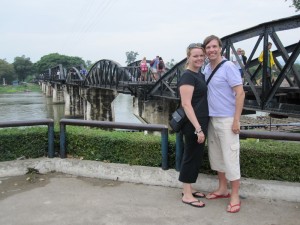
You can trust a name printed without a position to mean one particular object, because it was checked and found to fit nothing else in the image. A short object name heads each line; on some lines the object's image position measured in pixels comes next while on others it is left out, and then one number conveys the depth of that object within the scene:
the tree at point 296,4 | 34.08
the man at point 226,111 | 4.16
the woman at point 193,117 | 4.14
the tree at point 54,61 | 155.50
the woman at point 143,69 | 23.30
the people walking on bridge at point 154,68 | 23.97
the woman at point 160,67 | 23.94
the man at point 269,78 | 7.79
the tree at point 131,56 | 187.88
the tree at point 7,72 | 149.12
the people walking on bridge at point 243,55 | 14.58
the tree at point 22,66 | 167.25
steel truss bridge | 6.79
